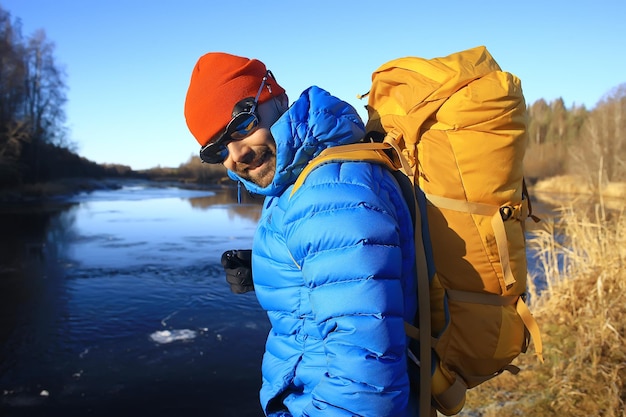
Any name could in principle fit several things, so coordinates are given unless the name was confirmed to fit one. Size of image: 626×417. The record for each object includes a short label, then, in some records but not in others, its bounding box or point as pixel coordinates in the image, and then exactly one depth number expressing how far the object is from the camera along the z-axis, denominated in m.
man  1.37
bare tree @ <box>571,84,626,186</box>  31.92
